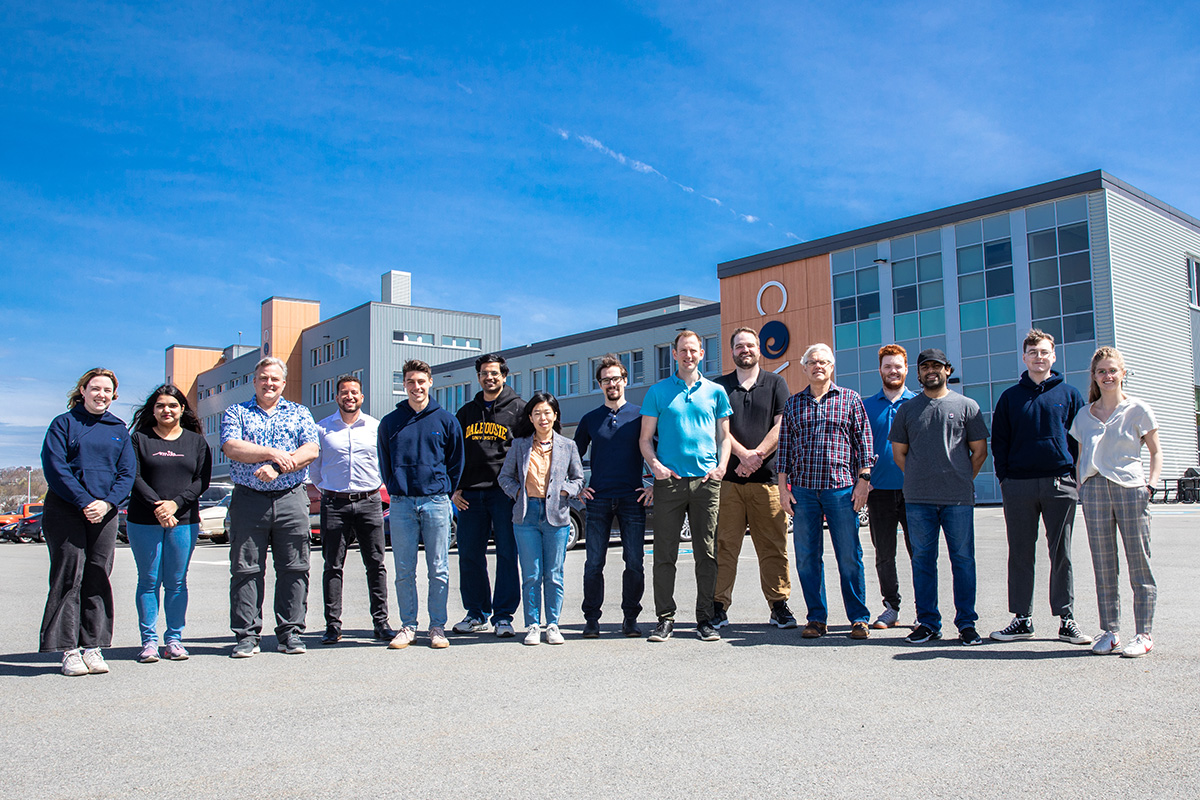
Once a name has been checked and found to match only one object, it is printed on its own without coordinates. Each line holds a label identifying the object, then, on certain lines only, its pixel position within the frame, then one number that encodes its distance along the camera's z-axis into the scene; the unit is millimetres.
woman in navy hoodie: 5707
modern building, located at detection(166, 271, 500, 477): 58375
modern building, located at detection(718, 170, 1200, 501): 29703
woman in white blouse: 5707
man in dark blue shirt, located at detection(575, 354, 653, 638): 6742
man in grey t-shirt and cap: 6219
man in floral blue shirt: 6285
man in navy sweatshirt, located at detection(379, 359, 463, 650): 6715
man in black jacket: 7090
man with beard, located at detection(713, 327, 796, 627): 6867
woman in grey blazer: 6719
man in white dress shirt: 6906
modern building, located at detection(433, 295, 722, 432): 43625
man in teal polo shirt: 6676
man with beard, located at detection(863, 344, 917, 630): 6941
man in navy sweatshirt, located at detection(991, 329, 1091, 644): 6062
